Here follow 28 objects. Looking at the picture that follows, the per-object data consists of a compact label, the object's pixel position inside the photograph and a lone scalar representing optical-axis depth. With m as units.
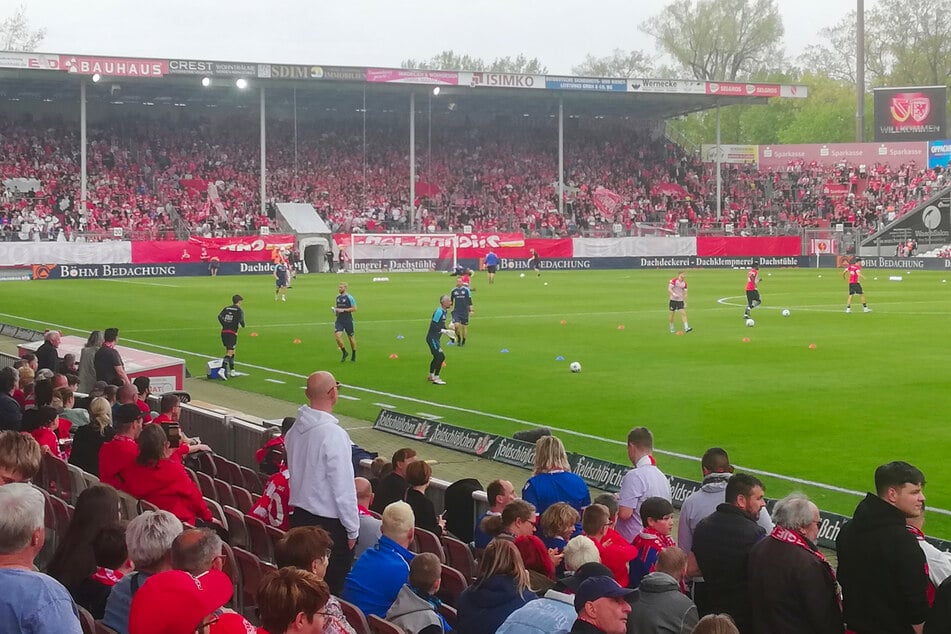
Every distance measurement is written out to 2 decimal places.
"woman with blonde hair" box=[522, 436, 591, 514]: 9.69
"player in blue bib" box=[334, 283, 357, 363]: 27.31
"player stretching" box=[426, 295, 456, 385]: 23.92
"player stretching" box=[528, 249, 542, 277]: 65.97
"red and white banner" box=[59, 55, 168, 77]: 64.94
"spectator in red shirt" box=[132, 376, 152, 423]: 16.03
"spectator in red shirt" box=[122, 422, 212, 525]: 9.50
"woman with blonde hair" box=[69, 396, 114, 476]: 11.95
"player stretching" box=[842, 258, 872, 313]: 39.25
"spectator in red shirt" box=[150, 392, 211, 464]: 13.00
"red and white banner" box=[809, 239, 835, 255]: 77.50
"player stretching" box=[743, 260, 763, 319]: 36.12
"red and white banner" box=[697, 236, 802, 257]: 77.25
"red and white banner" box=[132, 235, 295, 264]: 64.94
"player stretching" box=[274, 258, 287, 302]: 46.59
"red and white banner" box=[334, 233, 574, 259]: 71.25
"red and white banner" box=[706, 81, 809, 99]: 78.62
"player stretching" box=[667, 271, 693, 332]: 32.75
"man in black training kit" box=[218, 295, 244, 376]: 25.48
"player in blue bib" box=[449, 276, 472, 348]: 29.72
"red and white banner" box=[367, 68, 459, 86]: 71.31
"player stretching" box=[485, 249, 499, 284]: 57.28
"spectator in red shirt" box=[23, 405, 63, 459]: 12.41
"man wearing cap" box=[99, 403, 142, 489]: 10.36
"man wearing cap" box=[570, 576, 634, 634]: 5.99
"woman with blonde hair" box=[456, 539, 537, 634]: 6.61
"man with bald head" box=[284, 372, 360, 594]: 8.63
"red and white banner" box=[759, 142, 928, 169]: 84.38
